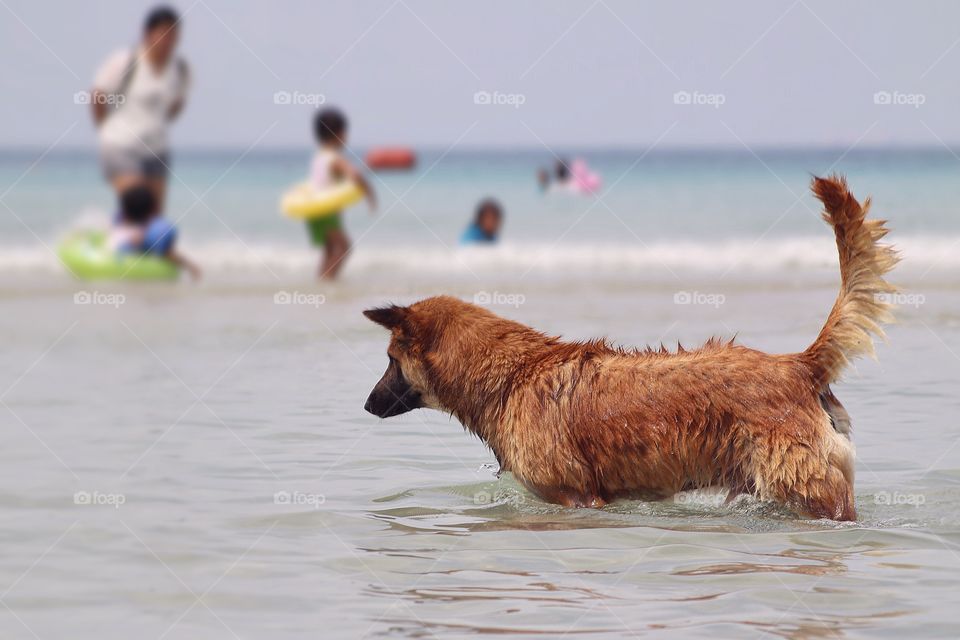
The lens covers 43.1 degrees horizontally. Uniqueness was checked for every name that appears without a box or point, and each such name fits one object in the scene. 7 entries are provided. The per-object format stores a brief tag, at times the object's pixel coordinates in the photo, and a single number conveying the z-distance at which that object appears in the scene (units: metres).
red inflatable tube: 43.23
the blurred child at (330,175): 17.36
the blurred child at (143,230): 16.64
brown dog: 5.83
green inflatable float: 16.50
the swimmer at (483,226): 21.28
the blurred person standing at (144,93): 15.79
